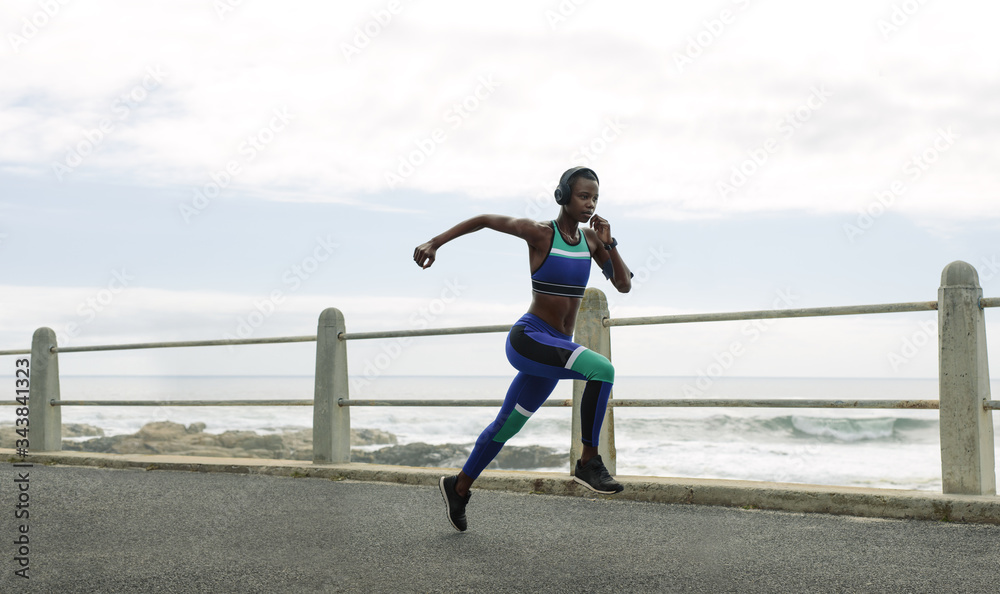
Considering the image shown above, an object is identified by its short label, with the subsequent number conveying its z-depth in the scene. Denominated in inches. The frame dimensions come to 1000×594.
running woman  164.9
